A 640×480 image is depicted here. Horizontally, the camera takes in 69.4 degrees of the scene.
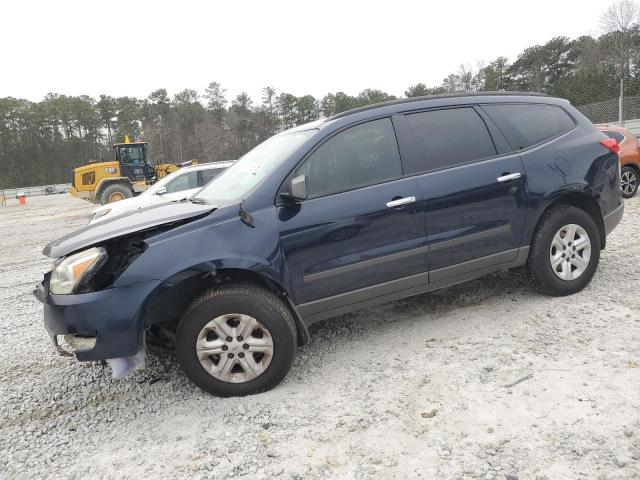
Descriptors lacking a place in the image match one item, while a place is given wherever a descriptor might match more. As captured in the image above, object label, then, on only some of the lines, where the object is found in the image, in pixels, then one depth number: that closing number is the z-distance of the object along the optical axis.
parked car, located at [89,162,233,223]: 8.37
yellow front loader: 19.27
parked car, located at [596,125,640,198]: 8.91
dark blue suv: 2.79
